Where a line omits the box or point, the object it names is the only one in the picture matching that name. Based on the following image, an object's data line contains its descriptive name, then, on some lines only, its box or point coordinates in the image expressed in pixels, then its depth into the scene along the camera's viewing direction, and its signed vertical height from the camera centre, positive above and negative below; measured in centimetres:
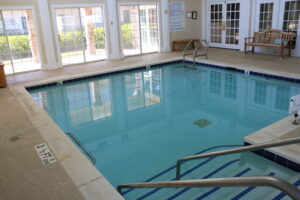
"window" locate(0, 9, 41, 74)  768 -18
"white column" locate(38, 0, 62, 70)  784 -13
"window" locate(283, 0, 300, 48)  788 +15
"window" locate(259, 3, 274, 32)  857 +21
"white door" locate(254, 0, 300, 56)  797 +19
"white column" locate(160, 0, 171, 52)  1001 +2
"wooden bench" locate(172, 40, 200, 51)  1060 -67
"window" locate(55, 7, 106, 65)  852 -6
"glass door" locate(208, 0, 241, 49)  977 +4
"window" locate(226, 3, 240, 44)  967 +7
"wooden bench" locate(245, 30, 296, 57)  791 -52
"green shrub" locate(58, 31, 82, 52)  863 -26
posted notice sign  1027 +42
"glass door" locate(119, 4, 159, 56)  960 +1
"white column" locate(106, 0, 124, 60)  894 -3
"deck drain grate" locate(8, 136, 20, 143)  354 -133
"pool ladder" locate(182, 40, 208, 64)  1047 -80
